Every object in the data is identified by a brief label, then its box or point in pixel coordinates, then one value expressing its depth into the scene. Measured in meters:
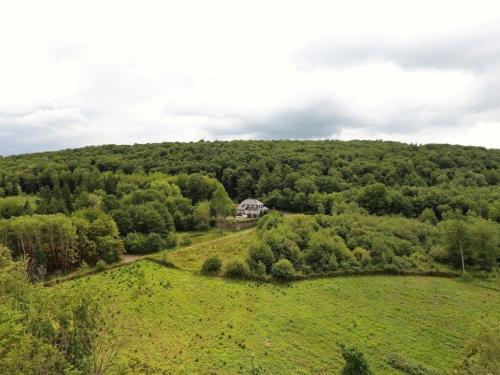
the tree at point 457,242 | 57.16
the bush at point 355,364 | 27.72
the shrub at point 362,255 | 55.56
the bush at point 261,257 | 53.34
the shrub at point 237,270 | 51.75
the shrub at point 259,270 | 51.69
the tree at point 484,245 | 56.34
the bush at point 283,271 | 51.47
